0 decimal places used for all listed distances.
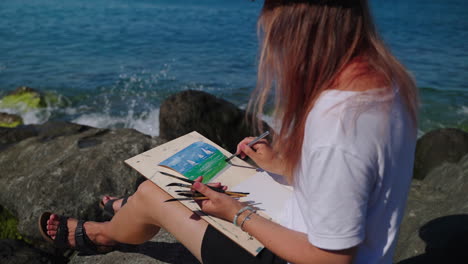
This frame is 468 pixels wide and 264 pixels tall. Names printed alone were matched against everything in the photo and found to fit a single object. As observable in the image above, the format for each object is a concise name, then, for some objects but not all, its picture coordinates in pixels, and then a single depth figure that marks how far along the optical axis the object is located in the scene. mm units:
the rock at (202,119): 5578
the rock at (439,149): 5031
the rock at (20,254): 2908
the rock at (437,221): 2580
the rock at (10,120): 8297
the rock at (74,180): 3363
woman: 1242
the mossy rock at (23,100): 9625
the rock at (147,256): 2830
